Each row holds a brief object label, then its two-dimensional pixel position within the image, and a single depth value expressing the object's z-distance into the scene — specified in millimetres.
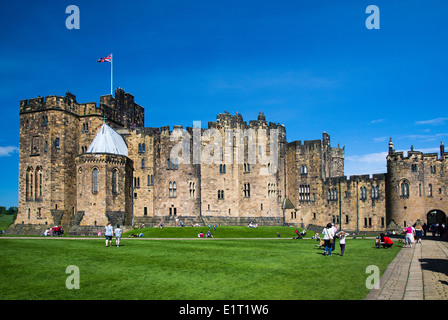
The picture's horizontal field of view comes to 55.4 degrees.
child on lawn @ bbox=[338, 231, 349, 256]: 24977
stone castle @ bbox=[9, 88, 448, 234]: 59062
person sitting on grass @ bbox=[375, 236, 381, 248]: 31127
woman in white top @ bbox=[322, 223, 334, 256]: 24766
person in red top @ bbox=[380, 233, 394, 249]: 31070
